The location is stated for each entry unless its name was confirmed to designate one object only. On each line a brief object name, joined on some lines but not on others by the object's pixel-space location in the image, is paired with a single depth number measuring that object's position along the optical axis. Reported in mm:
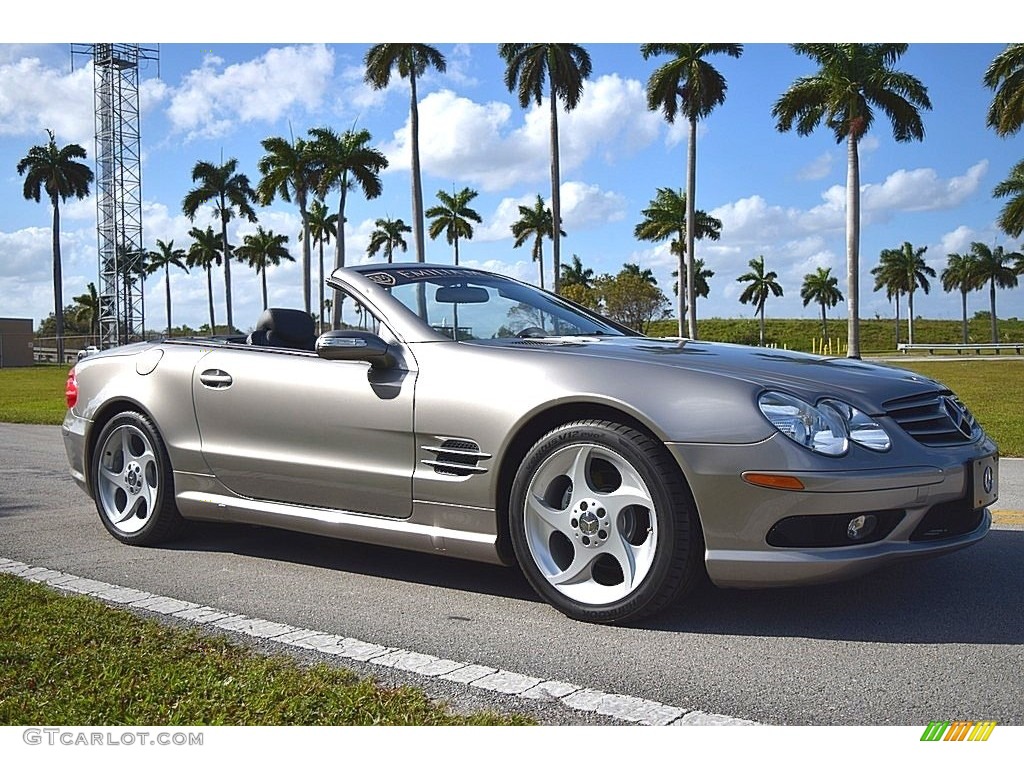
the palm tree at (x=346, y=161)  49656
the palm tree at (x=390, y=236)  73812
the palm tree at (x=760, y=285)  99625
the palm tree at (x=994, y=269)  87875
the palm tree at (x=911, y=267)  96438
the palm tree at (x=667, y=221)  62719
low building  63844
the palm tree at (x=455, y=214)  63938
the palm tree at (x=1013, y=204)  50219
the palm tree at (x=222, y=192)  68312
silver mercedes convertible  3572
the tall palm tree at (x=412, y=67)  38656
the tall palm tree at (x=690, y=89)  41625
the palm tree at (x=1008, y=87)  33906
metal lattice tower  47625
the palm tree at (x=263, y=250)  81062
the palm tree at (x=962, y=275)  90138
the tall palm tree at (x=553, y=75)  39541
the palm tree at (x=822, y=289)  101188
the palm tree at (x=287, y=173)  53469
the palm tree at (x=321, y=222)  65812
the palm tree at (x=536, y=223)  67562
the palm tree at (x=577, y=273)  92750
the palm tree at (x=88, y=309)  99312
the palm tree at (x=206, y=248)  80531
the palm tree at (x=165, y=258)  89688
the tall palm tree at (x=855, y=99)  37062
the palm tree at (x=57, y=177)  70750
